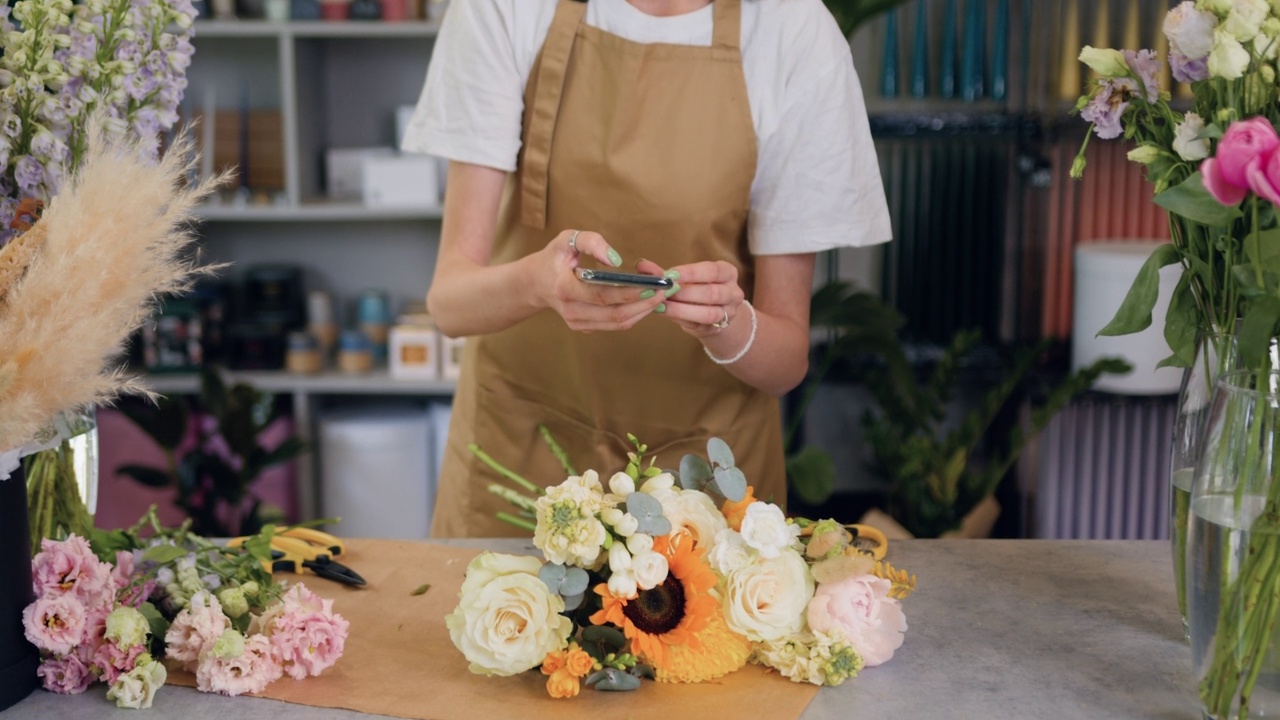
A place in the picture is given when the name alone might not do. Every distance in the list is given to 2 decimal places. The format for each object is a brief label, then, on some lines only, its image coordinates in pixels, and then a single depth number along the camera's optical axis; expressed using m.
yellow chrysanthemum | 0.97
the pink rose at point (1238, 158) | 0.79
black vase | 0.93
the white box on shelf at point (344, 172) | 3.32
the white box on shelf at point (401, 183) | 3.10
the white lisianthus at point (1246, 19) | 0.85
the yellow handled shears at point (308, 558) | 1.21
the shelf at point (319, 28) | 3.03
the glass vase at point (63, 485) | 1.11
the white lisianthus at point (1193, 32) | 0.89
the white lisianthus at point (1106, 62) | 0.97
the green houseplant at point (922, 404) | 2.83
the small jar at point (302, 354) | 3.22
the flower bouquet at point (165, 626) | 0.96
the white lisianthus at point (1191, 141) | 0.92
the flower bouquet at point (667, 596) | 0.94
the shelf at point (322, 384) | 3.18
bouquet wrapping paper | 0.95
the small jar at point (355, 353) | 3.24
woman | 1.54
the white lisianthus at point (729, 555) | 0.97
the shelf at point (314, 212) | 3.12
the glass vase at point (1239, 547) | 0.85
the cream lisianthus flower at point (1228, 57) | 0.85
